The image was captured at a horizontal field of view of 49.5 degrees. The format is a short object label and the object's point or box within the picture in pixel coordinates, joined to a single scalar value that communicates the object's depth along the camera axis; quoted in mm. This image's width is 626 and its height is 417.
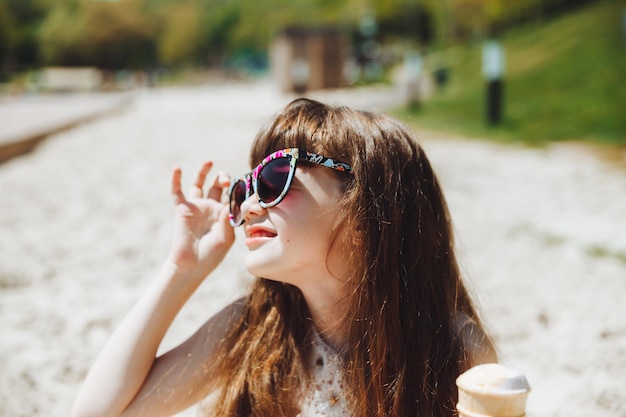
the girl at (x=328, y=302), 1489
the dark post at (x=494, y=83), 10375
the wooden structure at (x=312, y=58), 20531
